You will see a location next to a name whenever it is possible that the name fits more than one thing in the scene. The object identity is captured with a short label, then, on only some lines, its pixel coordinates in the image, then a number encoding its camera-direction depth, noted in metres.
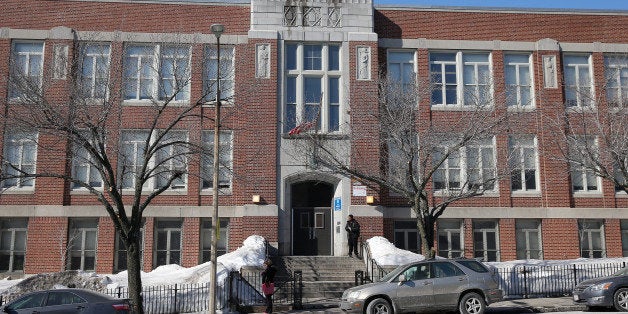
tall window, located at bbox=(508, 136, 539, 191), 26.53
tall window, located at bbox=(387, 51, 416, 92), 27.44
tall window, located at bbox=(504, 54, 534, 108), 27.80
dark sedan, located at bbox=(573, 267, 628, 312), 16.33
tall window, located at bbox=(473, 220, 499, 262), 26.81
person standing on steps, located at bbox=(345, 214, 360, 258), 23.92
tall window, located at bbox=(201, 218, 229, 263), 25.83
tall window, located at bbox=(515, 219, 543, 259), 26.94
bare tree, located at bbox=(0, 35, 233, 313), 16.27
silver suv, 15.23
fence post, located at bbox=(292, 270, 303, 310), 18.61
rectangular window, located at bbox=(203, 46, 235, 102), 21.42
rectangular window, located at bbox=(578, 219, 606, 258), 27.12
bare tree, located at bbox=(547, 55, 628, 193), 20.80
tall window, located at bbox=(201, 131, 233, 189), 24.46
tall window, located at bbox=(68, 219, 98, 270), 25.24
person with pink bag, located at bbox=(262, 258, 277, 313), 17.72
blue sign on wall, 25.54
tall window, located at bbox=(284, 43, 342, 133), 25.98
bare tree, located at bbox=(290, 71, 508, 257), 19.62
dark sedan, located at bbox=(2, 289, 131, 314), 13.82
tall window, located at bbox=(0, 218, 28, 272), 25.02
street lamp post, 15.06
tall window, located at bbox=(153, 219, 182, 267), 25.62
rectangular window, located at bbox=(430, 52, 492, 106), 27.34
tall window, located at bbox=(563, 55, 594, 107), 27.75
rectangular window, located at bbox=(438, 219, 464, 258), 26.67
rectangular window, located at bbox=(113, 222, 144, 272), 25.50
